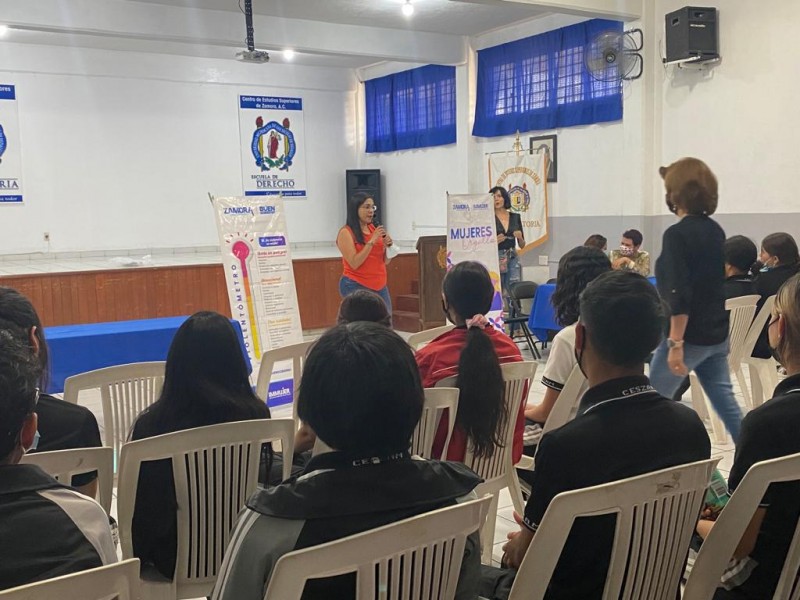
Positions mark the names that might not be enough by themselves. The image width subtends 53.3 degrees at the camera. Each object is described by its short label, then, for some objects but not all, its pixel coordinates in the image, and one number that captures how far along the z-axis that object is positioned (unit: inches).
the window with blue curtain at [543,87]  316.2
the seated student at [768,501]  61.6
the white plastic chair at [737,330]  165.0
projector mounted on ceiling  263.3
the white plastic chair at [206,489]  75.3
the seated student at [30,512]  44.1
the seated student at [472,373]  98.0
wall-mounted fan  281.6
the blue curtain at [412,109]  402.0
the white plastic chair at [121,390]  108.4
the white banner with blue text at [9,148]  371.2
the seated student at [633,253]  259.9
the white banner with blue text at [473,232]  251.8
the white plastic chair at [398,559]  43.7
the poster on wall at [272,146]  435.5
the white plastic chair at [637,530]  53.3
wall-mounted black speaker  263.7
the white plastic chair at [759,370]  171.0
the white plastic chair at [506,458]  103.4
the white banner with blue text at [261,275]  198.4
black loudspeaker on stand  451.2
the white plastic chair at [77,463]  67.0
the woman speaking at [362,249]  212.2
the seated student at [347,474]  46.6
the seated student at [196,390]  79.3
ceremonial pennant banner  344.5
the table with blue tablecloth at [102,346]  177.9
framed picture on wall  340.5
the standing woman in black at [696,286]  129.0
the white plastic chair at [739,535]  56.9
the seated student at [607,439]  59.4
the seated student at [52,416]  77.9
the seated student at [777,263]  177.6
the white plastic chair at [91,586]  38.8
